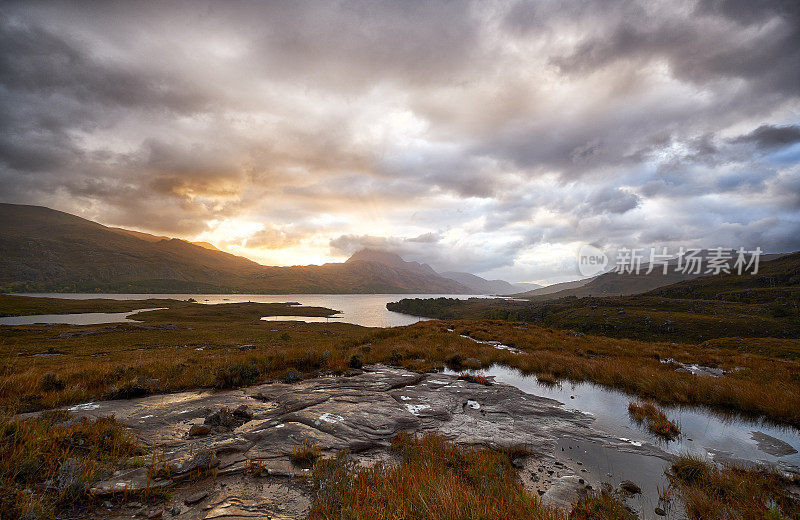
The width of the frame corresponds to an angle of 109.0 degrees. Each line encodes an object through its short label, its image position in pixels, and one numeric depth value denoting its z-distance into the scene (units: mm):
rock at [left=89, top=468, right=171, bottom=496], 4893
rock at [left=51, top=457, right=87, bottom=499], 4621
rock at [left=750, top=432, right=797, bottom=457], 8025
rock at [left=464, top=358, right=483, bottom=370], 17703
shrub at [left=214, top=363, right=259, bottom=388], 12520
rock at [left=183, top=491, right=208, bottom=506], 4984
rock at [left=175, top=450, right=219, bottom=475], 5816
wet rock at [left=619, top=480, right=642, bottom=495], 6095
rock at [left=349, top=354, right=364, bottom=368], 16531
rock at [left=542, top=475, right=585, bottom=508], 5719
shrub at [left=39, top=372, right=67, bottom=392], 10266
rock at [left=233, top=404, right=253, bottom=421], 8860
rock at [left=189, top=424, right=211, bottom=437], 7485
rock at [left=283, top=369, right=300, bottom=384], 13539
